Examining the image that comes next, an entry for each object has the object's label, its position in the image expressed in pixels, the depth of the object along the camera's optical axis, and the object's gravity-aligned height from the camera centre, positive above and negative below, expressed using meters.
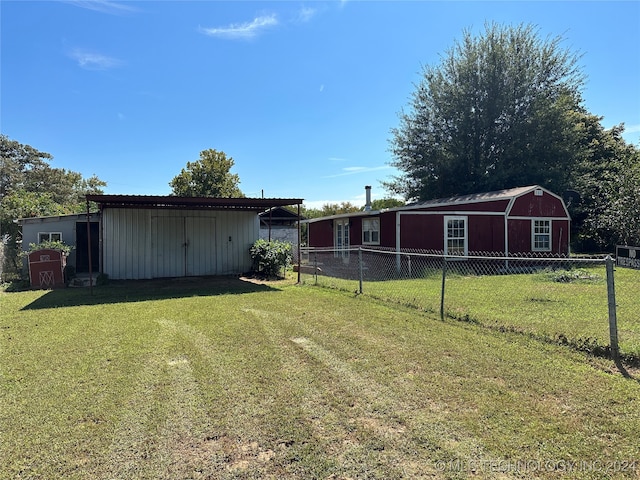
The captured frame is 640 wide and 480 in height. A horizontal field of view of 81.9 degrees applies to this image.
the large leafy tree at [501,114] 21.25 +7.44
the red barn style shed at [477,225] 13.17 +0.49
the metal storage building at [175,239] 11.67 +0.08
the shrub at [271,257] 12.02 -0.57
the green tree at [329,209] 34.81 +2.91
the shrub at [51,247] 10.33 -0.13
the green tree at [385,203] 31.75 +3.17
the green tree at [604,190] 16.47 +2.37
